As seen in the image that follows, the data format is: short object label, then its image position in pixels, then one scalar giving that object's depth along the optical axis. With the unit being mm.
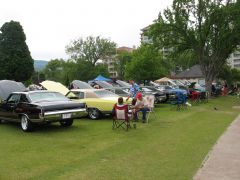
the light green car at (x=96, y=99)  16016
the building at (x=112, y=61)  90625
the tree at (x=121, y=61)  104188
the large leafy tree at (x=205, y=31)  33406
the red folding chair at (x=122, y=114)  12703
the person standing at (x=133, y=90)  18183
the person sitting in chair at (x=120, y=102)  12786
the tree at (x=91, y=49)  85188
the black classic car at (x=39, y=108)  11953
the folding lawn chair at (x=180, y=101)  21062
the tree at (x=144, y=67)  46203
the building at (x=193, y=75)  75925
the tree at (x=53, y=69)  134125
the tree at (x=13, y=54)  49588
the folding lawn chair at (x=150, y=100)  16619
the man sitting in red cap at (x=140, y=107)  15078
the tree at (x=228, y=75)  59794
